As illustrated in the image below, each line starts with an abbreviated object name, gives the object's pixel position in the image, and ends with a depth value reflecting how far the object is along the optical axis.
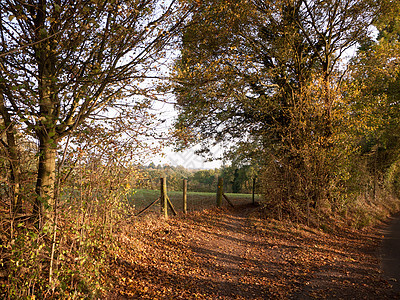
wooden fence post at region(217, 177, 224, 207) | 13.71
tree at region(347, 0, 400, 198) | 12.62
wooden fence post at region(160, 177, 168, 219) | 9.93
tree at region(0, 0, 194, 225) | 4.69
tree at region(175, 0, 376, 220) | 11.11
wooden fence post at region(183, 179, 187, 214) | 11.41
